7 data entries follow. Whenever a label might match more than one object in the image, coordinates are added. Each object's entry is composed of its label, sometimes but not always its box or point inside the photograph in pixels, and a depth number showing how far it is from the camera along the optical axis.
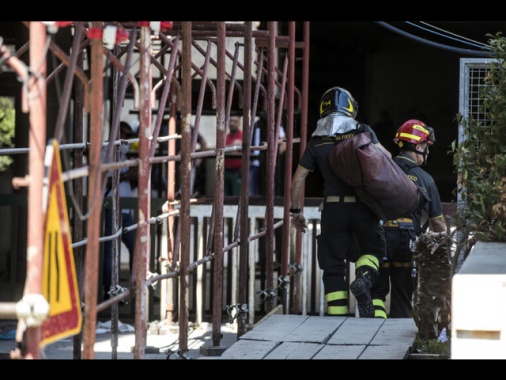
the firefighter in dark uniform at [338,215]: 17.41
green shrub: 13.42
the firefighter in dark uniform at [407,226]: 18.58
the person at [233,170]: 28.75
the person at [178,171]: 23.52
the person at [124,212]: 20.53
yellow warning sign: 8.76
